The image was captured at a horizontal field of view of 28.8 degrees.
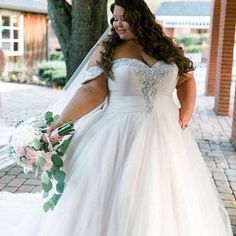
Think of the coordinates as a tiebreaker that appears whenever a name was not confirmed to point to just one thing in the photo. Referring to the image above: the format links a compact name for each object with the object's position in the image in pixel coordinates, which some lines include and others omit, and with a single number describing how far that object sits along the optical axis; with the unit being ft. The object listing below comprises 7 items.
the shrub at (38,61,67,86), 49.48
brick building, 30.55
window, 54.75
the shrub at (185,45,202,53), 104.63
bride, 9.21
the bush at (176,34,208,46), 115.03
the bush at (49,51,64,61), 66.85
